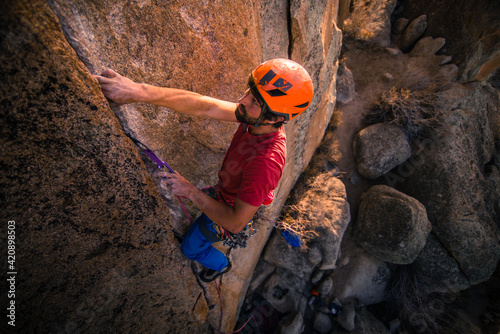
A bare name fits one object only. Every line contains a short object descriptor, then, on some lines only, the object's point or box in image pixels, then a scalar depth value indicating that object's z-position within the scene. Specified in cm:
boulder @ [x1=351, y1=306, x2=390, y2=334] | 472
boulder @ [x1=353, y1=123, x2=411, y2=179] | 507
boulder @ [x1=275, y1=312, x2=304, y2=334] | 423
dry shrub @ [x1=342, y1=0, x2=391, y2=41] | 621
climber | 140
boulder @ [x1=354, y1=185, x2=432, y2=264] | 427
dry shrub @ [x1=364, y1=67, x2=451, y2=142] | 507
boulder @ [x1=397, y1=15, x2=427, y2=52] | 623
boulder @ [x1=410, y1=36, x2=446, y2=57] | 596
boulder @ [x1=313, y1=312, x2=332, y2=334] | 473
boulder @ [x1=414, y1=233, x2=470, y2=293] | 472
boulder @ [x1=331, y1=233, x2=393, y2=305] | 509
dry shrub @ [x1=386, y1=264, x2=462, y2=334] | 513
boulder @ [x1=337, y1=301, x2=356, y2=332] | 466
